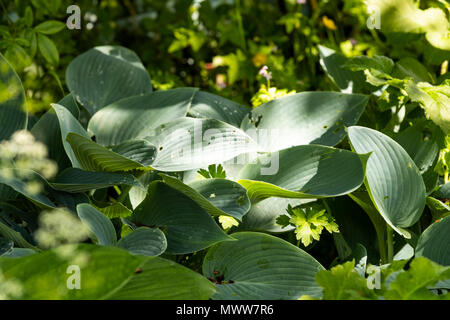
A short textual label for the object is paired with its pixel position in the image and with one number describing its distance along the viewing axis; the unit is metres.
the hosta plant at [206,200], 2.01
